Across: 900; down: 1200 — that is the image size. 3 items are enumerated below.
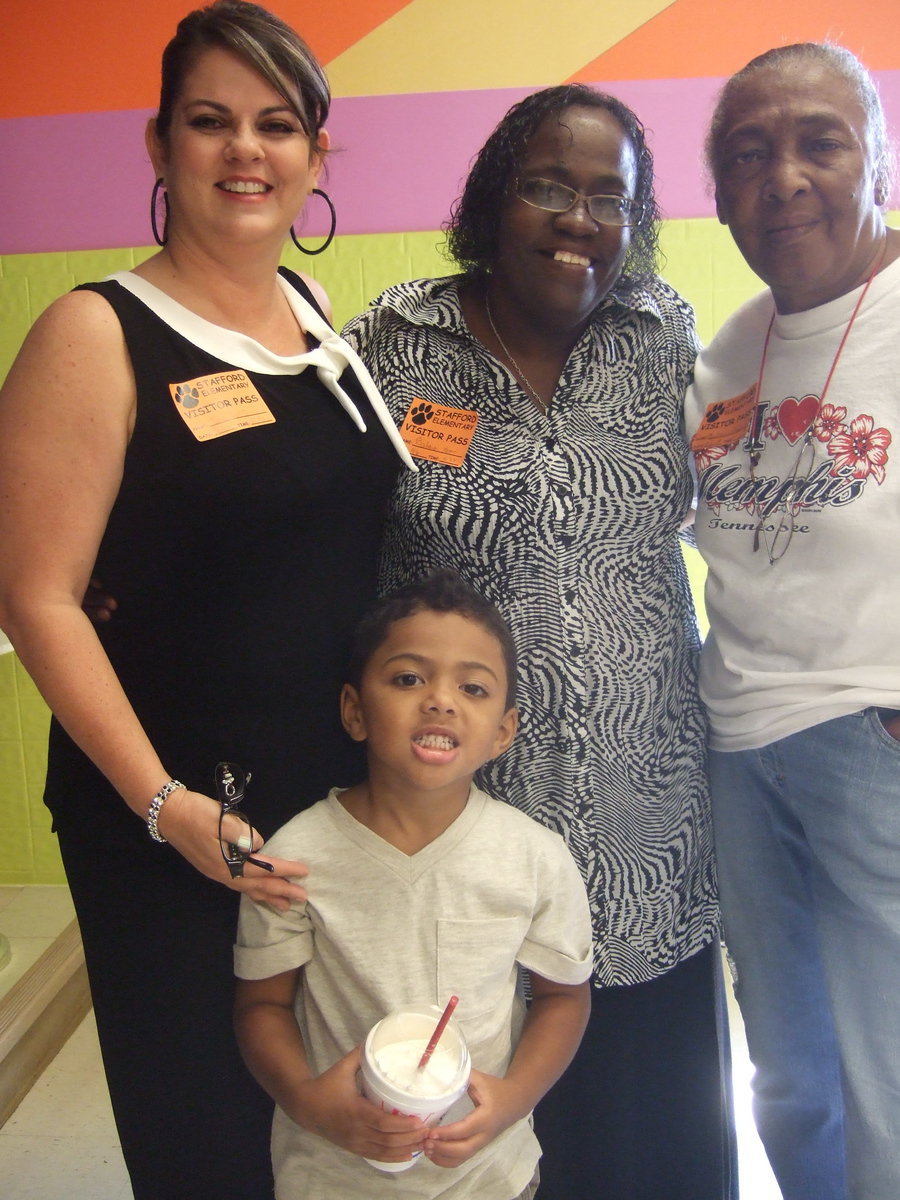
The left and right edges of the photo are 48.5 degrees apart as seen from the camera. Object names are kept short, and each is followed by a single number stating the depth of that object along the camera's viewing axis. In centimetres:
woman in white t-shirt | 138
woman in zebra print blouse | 149
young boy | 132
